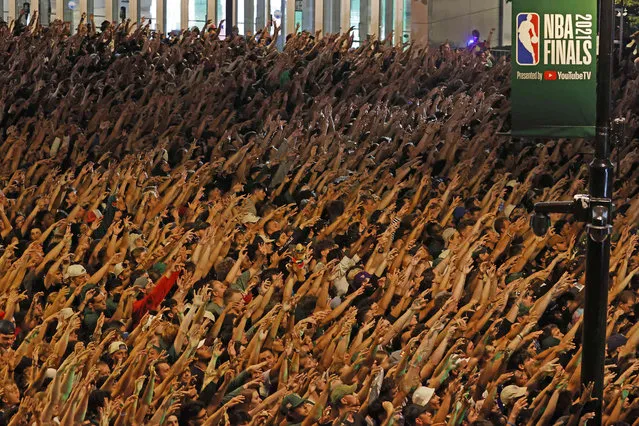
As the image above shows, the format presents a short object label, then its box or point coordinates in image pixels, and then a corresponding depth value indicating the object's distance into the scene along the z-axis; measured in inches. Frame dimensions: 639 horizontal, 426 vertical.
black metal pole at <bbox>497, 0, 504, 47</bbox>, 2249.0
